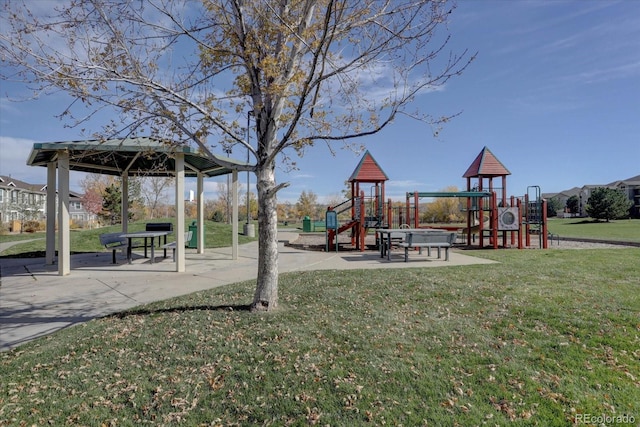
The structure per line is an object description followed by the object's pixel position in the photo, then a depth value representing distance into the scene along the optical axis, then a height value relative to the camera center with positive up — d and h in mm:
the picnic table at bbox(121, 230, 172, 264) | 9945 -463
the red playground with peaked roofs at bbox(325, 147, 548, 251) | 14545 +451
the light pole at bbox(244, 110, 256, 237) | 21462 -639
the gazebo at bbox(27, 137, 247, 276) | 7973 +1461
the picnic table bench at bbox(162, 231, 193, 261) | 10219 -773
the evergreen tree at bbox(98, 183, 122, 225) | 29769 +1488
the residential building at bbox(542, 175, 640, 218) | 63675 +4704
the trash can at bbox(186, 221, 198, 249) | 14153 -732
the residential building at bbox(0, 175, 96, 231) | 32688 +1862
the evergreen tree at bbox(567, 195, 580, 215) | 71062 +2177
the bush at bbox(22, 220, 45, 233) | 29594 -435
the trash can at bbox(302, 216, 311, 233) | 27803 -573
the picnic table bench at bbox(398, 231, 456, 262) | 10469 -699
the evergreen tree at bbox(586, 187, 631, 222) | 47031 +1379
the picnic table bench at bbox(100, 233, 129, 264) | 10289 -655
